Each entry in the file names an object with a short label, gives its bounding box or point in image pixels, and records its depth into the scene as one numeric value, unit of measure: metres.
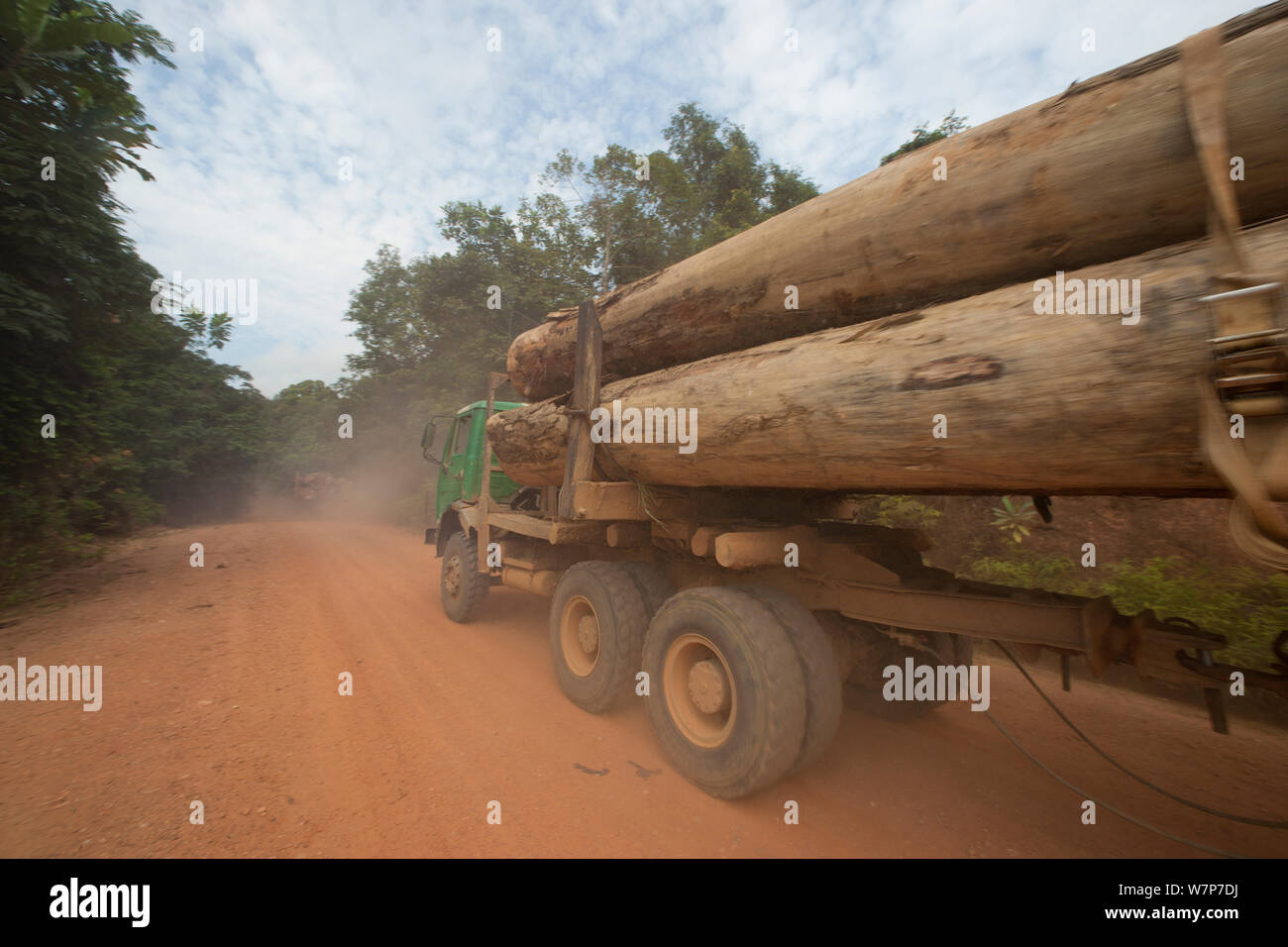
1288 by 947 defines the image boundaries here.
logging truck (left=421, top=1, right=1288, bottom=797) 1.49
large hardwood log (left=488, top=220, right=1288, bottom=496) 1.48
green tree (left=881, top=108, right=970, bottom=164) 9.22
